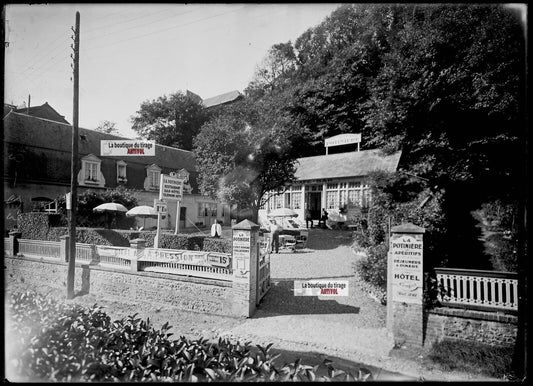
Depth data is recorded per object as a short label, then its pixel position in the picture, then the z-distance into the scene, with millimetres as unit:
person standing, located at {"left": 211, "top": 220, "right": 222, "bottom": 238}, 11800
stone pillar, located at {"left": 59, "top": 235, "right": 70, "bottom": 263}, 11245
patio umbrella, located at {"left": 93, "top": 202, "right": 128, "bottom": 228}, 16781
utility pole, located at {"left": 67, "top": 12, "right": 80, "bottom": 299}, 9656
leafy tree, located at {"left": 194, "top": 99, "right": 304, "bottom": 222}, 16359
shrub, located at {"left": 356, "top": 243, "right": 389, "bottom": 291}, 7429
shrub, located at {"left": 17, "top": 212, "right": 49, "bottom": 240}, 14070
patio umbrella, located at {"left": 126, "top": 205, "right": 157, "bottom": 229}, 15031
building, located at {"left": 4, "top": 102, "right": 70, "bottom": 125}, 28069
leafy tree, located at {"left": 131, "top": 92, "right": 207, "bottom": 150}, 38875
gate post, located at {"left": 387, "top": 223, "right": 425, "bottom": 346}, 5906
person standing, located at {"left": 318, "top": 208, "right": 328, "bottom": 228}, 20875
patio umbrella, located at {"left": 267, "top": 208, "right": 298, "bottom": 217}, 17578
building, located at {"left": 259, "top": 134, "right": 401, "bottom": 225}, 19906
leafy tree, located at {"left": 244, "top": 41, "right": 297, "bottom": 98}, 17000
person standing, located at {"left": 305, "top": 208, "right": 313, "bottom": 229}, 21834
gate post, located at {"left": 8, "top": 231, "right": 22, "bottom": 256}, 12969
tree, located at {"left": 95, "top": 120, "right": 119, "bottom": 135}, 37378
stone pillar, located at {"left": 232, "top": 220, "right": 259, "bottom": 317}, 7617
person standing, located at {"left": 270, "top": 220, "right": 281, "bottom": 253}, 13882
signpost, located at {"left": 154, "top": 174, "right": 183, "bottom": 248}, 10664
